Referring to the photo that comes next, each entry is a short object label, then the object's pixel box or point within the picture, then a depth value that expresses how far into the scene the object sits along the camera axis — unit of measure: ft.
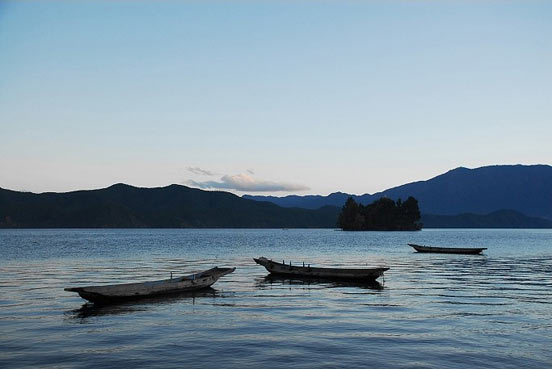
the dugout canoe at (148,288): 107.45
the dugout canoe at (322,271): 155.53
